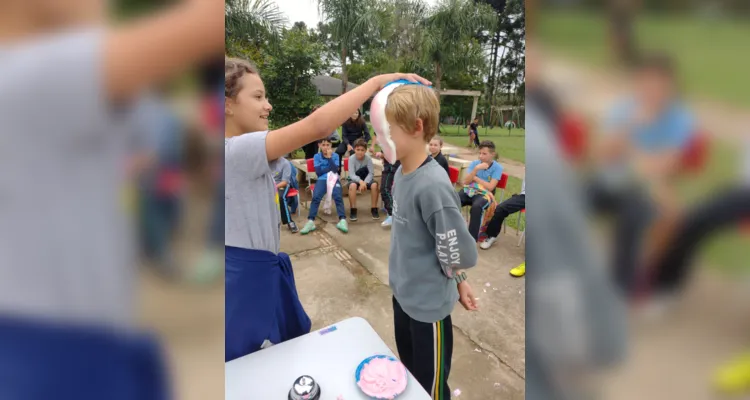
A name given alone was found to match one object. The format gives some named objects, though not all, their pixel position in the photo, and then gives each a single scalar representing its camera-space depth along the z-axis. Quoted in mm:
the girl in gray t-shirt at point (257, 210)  1251
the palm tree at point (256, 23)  9812
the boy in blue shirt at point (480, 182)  5121
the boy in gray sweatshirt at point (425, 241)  1711
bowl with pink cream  1287
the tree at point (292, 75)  11445
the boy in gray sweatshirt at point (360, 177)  6337
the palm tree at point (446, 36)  13289
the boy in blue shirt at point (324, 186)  5758
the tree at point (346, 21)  12891
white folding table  1321
